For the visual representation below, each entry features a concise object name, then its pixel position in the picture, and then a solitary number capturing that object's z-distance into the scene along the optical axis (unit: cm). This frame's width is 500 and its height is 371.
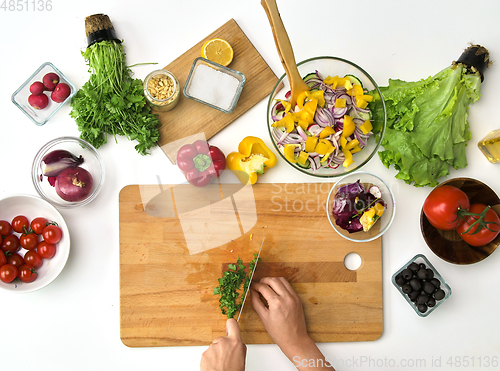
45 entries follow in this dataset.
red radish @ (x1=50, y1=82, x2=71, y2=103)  139
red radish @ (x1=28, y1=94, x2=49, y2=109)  141
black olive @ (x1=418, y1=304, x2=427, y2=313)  135
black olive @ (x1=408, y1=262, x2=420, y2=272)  136
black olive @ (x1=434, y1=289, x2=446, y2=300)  133
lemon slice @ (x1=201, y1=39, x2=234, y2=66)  141
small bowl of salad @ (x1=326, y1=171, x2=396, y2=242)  134
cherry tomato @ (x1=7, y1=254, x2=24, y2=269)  137
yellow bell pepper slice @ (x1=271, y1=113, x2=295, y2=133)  130
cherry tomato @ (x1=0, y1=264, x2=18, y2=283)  133
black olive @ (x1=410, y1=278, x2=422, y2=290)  133
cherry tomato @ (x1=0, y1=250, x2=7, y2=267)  135
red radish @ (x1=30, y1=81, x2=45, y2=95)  140
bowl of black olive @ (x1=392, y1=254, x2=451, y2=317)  134
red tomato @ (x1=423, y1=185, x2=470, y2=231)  128
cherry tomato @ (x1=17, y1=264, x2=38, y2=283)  135
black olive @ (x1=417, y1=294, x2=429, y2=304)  133
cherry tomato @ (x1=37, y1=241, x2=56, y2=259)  137
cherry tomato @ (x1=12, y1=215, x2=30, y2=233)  139
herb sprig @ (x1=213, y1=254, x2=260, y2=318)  131
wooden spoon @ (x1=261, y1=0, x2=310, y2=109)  112
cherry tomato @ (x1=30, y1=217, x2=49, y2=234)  138
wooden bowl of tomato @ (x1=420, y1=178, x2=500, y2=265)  131
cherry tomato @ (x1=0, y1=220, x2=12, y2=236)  138
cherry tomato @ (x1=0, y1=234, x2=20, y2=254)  138
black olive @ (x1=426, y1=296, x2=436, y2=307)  135
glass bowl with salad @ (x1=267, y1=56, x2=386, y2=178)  129
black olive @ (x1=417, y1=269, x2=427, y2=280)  133
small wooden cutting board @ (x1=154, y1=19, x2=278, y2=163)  143
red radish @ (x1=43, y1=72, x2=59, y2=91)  140
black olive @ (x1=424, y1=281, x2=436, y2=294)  133
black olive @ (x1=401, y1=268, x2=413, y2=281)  135
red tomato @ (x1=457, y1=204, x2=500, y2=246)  128
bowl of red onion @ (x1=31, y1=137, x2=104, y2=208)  135
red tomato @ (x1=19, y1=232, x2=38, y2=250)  138
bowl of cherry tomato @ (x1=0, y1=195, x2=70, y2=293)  136
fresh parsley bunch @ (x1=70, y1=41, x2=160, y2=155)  136
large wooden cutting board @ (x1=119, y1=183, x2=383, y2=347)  141
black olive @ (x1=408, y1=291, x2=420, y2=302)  135
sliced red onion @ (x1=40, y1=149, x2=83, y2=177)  138
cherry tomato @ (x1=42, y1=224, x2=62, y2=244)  136
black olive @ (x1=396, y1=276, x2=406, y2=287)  135
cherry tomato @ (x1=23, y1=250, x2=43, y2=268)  137
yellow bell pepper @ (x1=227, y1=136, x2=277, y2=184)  138
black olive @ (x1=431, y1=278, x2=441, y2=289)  135
